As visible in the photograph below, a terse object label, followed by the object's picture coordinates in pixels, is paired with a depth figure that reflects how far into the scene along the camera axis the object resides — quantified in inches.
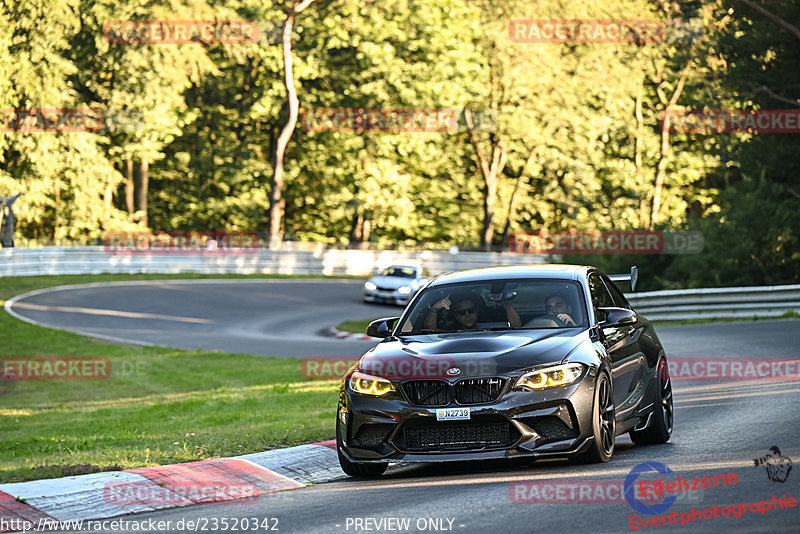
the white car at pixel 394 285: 3043.8
